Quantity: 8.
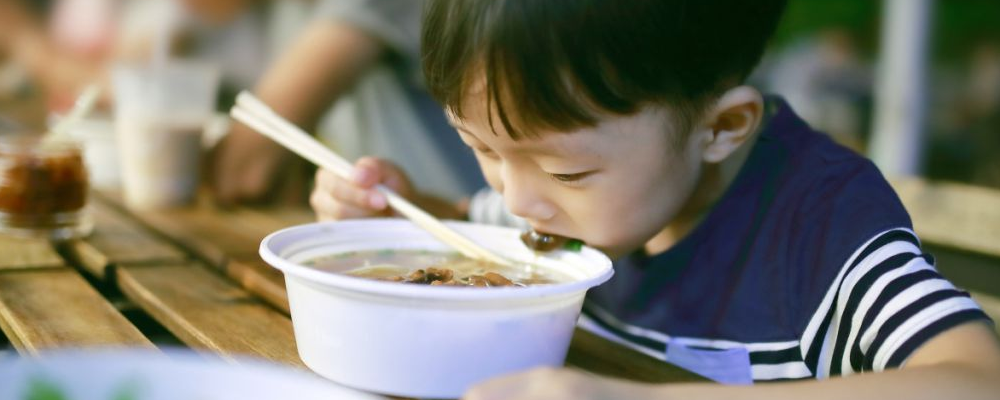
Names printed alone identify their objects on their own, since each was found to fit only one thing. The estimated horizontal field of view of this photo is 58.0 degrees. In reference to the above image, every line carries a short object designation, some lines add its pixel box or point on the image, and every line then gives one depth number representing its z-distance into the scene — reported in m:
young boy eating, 0.90
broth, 0.97
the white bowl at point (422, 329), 0.80
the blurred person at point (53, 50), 3.35
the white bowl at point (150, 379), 0.75
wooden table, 1.00
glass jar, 1.53
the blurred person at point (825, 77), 5.62
